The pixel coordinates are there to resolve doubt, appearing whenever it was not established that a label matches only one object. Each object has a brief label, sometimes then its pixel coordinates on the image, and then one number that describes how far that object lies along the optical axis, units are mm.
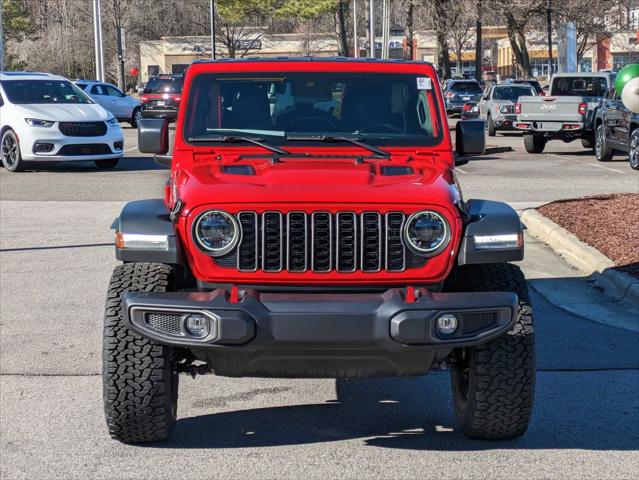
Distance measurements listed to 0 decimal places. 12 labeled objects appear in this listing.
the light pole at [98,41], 41812
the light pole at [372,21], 41000
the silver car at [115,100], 36222
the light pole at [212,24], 62850
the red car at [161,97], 38219
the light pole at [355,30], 68938
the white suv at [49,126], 19266
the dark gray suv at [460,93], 44656
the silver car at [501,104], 30703
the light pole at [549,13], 43219
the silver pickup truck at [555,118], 24156
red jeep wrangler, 4793
